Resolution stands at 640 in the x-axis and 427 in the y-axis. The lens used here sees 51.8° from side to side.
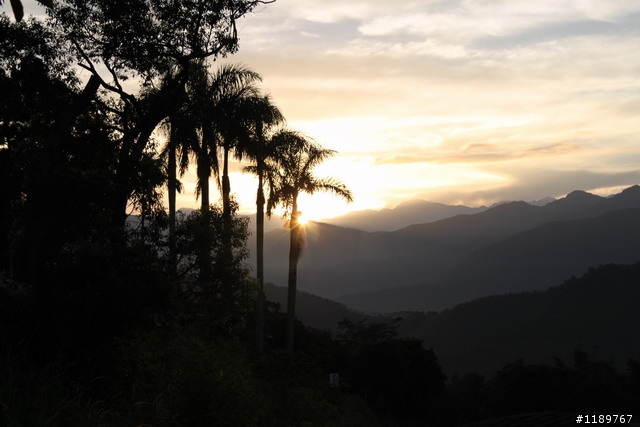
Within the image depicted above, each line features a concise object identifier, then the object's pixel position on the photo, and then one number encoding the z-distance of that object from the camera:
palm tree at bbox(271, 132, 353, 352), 41.53
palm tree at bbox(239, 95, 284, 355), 36.97
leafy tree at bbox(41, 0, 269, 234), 22.59
